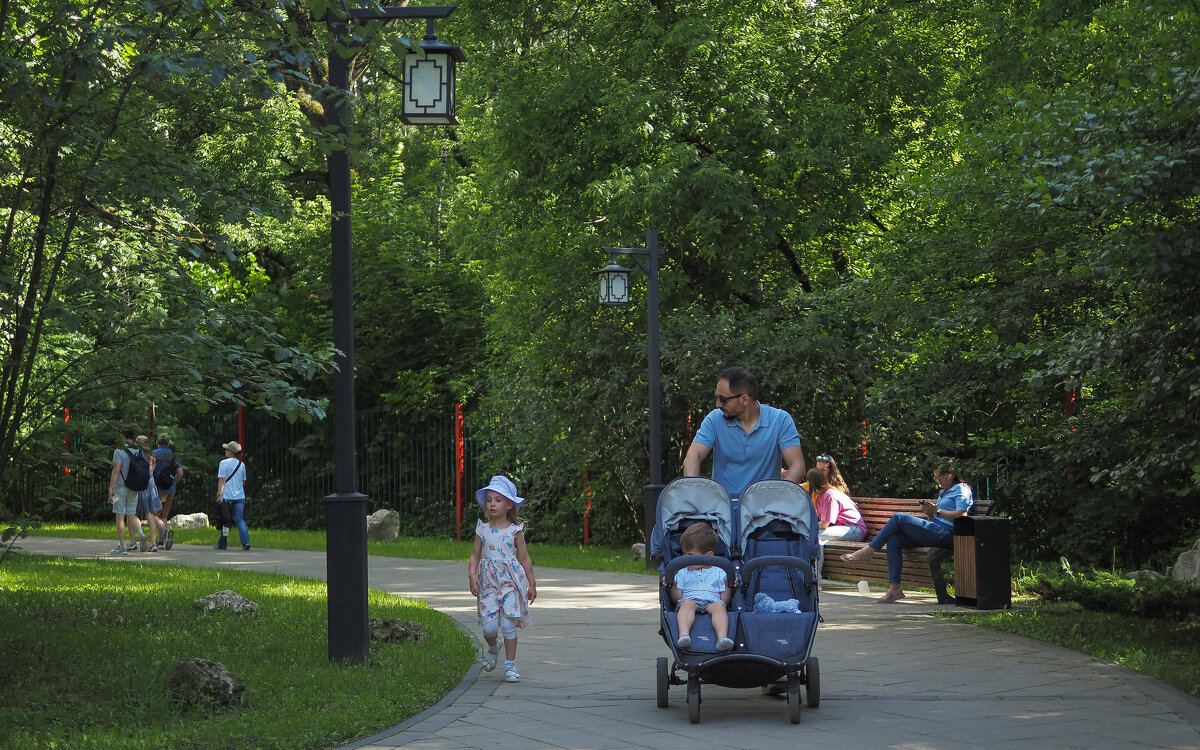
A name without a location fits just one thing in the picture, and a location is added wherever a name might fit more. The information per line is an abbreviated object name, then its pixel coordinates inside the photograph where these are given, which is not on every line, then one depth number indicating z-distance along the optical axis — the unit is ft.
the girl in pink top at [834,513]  47.01
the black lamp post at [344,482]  27.53
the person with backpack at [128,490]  60.59
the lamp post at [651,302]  51.62
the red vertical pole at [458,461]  80.02
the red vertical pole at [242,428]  93.25
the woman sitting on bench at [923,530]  41.47
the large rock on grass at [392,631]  31.01
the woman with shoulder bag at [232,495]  66.80
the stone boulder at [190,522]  88.79
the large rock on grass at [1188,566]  43.28
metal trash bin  38.50
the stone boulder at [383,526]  75.51
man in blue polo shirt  25.05
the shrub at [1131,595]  34.91
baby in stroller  22.65
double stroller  22.47
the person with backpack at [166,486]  66.69
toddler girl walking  27.55
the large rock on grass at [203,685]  23.77
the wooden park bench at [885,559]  41.16
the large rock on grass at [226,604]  36.40
